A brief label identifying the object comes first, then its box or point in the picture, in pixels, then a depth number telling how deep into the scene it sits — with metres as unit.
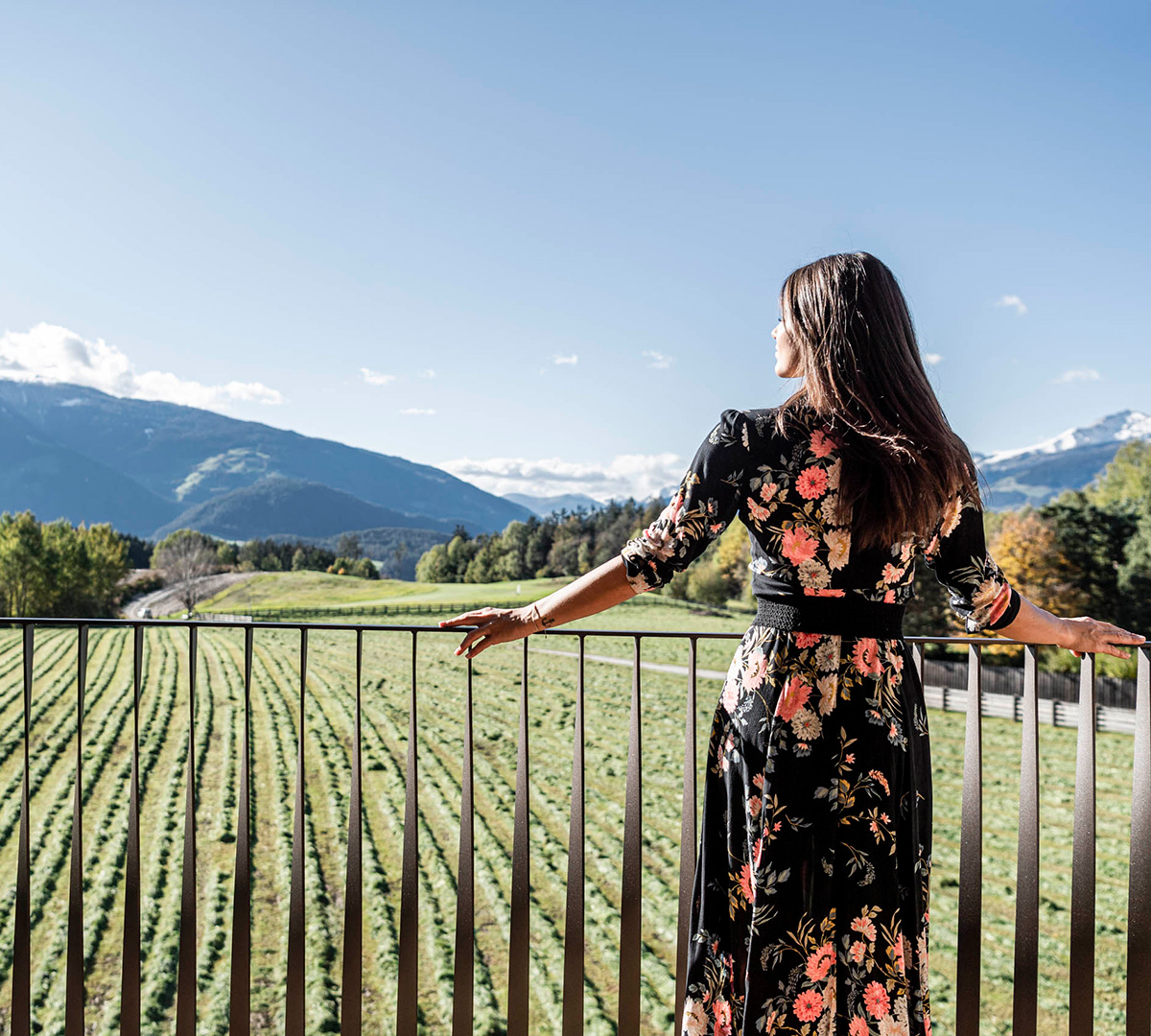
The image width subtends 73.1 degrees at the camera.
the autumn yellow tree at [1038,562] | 27.14
